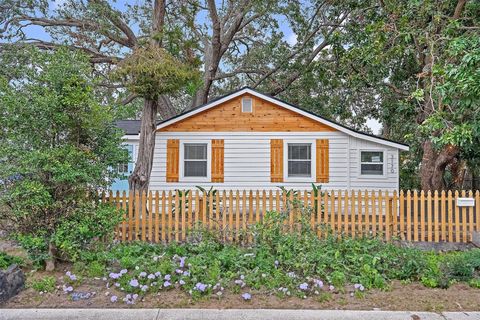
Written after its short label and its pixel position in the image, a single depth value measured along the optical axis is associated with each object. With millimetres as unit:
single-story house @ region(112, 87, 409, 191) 11742
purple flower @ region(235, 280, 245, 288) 4555
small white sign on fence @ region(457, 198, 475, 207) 7559
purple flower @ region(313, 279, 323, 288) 4465
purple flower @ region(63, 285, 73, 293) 4457
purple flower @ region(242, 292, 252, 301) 4195
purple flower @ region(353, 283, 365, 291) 4461
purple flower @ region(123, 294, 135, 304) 4155
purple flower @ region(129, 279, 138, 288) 4375
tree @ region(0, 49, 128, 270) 5148
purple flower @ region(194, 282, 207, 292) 4317
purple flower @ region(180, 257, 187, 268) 4951
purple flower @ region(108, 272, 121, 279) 4641
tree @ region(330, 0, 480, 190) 6027
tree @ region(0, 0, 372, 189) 13617
